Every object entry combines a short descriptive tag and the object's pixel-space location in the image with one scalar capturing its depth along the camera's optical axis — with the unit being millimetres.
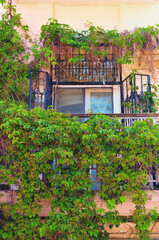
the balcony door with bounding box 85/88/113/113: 8539
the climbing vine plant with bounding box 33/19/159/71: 7891
